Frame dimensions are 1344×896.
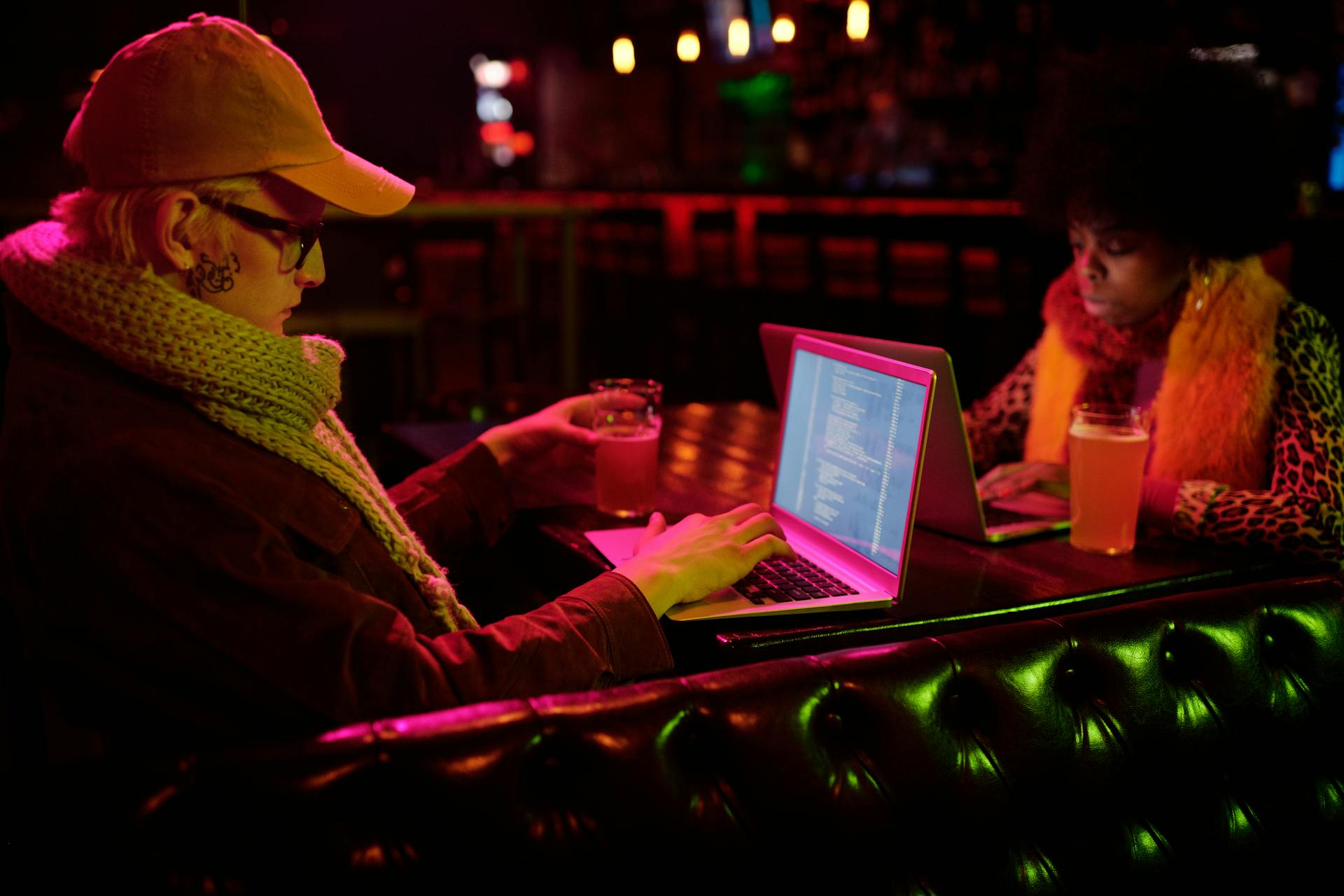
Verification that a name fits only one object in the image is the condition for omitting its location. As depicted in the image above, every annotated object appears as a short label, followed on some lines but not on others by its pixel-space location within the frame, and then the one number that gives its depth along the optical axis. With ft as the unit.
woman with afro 6.29
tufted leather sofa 3.20
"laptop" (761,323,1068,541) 4.88
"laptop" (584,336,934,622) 4.55
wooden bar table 4.42
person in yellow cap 3.46
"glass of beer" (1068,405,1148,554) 5.31
